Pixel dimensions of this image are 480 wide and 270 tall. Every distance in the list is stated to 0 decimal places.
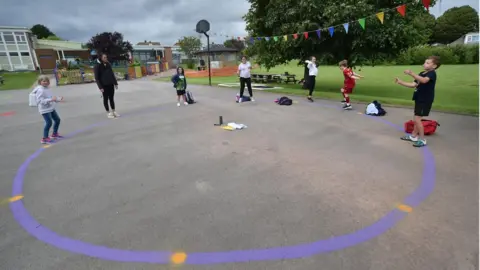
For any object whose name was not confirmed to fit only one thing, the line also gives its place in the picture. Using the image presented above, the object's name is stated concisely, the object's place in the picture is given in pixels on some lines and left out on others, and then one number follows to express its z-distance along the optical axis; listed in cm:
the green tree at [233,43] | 8369
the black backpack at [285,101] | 1004
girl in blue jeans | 573
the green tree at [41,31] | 8152
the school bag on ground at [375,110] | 785
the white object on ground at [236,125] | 683
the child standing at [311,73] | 1026
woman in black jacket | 783
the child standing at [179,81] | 1017
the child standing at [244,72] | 1055
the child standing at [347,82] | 842
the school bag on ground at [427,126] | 588
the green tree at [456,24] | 7119
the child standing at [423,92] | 479
